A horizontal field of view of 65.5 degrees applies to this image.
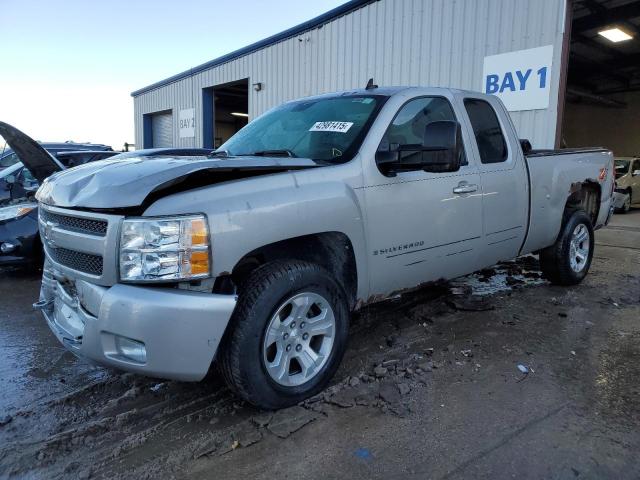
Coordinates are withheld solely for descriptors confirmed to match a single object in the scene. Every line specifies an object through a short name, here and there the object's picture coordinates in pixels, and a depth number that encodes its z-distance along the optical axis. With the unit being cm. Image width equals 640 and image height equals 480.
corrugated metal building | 862
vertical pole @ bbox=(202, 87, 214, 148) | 1853
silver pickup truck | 244
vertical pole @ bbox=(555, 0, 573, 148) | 826
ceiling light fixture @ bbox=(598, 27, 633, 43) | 1462
